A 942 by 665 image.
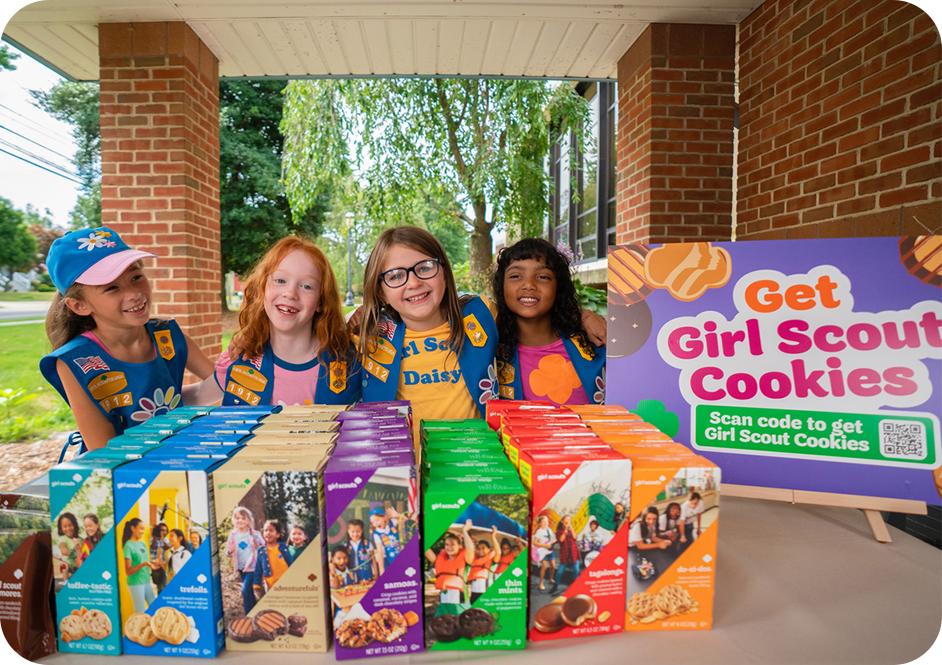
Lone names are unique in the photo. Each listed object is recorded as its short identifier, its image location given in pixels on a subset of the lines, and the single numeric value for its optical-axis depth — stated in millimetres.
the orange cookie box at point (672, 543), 959
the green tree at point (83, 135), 8562
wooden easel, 1430
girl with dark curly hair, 2174
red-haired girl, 1932
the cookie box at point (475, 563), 896
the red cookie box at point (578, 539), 934
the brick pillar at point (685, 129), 4016
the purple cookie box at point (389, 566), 872
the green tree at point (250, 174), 11141
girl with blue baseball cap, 1735
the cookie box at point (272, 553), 883
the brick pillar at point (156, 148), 4020
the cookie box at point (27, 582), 909
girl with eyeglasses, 1960
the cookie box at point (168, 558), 886
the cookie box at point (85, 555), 896
